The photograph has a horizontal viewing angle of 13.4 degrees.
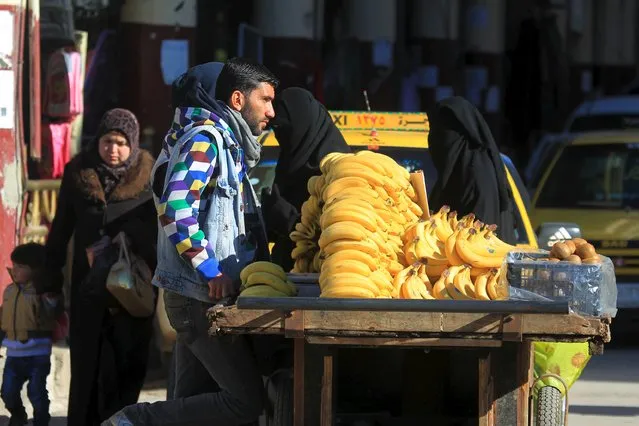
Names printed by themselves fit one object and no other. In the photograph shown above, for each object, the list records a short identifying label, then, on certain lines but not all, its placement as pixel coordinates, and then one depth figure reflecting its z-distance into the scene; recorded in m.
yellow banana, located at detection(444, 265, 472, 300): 10.41
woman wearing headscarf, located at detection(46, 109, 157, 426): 13.89
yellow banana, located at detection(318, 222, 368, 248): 10.42
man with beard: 10.56
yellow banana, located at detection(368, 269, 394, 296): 10.32
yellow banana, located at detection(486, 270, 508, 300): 10.39
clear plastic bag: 10.29
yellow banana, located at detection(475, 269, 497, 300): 10.49
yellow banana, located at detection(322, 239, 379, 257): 10.40
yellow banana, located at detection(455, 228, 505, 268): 10.64
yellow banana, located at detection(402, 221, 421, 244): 10.89
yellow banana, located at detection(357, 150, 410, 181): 11.23
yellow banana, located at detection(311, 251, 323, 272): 11.16
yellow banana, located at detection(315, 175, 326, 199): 11.45
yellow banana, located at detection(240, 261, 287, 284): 10.42
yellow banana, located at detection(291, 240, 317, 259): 11.75
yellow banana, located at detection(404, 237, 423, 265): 10.69
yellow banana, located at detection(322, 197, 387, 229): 10.66
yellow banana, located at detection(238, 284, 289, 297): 10.09
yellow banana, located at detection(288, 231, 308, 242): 11.66
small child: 14.68
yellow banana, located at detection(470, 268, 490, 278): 10.71
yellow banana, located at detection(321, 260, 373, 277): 10.24
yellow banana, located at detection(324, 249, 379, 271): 10.36
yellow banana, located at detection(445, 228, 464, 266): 10.66
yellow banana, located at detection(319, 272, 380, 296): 10.11
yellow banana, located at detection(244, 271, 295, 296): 10.29
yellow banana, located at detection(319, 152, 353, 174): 11.42
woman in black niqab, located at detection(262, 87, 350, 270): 13.66
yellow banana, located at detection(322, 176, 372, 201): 10.97
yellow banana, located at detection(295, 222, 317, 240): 11.55
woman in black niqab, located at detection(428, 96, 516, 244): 14.28
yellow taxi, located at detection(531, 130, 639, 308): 22.59
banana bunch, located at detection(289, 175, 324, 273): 11.51
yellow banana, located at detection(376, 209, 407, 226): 10.94
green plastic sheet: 12.35
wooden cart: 9.51
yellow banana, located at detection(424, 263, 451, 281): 10.74
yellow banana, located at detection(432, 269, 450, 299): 10.44
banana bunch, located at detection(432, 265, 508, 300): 10.42
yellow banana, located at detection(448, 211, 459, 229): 11.24
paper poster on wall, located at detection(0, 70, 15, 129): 17.63
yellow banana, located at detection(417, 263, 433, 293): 10.54
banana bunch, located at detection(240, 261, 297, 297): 10.16
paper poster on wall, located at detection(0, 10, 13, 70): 17.66
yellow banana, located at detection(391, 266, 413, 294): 10.41
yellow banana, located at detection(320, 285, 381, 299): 10.04
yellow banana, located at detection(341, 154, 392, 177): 11.12
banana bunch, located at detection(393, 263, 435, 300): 10.34
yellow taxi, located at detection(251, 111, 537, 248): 15.86
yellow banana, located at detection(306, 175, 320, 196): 11.55
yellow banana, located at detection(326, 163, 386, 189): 11.00
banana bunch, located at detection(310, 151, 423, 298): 10.25
